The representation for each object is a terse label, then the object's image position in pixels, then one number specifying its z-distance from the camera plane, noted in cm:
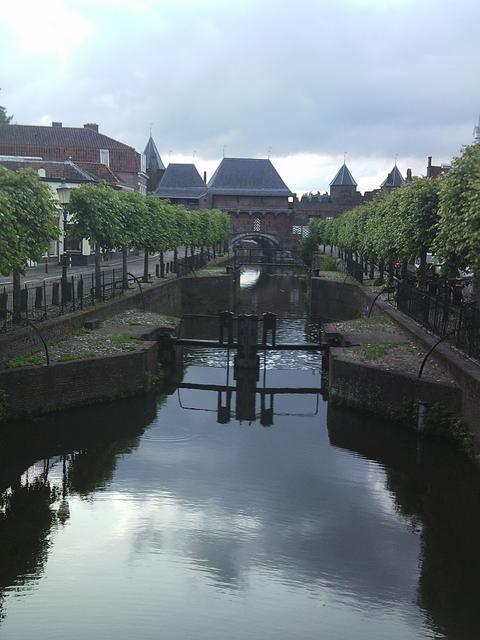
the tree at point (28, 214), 1739
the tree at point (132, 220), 2894
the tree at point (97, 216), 2497
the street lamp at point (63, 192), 4275
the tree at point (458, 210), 1507
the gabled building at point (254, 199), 8231
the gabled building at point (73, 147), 5822
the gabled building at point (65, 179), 4375
